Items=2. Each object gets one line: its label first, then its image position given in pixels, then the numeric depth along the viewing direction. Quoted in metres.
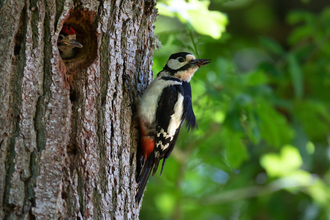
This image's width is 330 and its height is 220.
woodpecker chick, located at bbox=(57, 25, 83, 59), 5.63
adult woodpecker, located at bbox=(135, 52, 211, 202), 5.91
